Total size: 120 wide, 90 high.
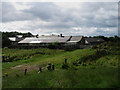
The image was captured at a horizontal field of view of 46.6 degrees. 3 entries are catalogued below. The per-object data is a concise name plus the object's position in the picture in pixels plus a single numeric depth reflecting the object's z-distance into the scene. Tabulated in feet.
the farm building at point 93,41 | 269.07
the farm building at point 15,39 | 324.56
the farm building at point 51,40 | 229.93
